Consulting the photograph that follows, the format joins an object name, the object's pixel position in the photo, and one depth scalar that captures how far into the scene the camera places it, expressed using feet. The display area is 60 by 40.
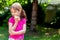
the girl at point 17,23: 7.17
